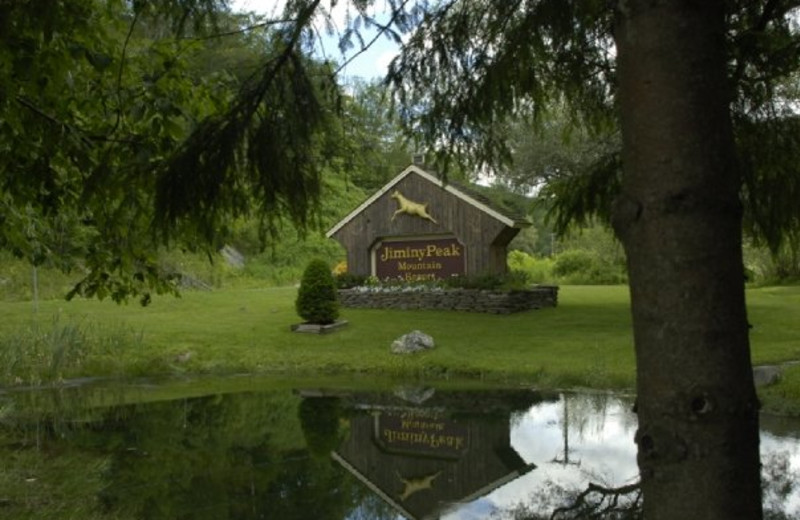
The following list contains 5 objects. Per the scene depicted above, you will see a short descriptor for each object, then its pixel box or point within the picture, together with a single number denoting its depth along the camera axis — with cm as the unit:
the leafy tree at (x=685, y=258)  172
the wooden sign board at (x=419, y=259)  2080
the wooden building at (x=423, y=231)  2036
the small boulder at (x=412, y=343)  1479
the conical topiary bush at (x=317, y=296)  1759
